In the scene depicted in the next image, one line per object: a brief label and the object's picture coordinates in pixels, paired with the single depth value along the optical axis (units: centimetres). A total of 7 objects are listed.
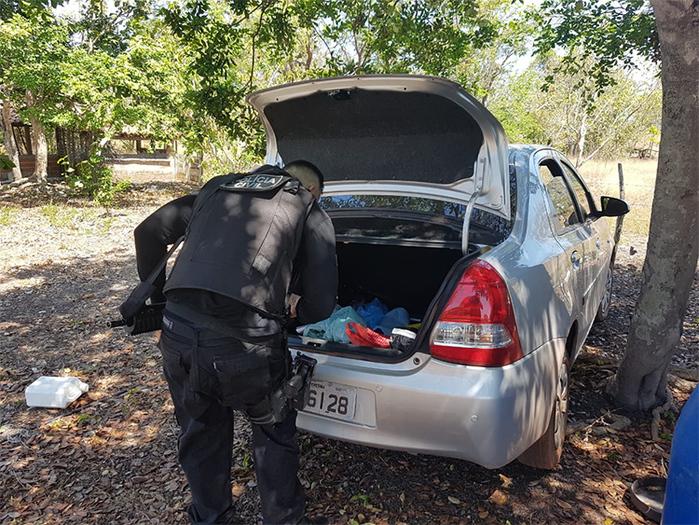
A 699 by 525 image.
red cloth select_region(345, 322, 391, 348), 234
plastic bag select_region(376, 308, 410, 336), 290
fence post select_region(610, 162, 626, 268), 502
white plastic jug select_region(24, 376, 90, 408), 323
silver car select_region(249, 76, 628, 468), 192
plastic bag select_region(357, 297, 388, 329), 295
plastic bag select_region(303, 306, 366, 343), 249
